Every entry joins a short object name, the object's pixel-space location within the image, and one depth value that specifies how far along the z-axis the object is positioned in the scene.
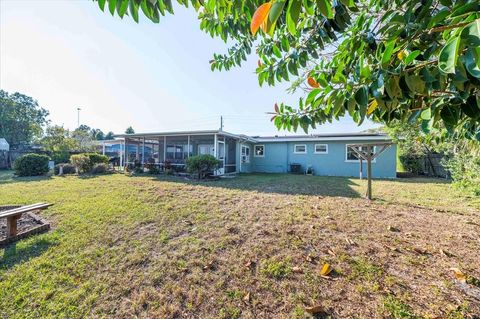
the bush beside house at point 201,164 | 10.88
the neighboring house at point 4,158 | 16.77
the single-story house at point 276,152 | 13.51
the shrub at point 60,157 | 16.61
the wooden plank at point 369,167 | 6.41
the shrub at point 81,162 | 12.20
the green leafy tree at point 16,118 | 29.38
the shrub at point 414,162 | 14.53
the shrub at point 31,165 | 11.47
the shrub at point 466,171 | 6.35
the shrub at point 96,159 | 12.98
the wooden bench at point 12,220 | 3.68
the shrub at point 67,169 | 12.38
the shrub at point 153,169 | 12.90
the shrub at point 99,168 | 12.54
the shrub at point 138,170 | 13.21
